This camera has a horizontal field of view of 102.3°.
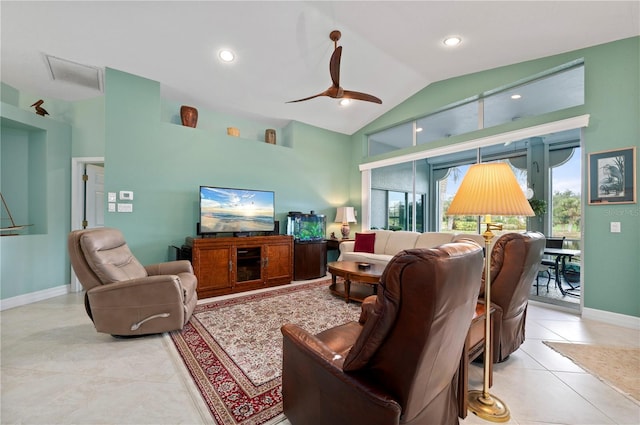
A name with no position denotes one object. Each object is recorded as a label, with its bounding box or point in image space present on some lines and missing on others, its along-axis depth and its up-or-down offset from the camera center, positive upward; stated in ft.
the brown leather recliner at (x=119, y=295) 7.48 -2.44
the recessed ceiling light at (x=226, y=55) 11.16 +6.94
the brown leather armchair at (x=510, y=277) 5.89 -1.47
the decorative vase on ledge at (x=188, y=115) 13.46 +5.10
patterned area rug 5.28 -3.89
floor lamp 4.70 +0.20
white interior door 13.24 +0.82
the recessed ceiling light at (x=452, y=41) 10.54 +7.23
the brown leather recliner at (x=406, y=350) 2.70 -1.61
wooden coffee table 10.32 -2.50
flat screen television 12.77 +0.14
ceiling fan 9.64 +4.97
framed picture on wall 9.31 +1.46
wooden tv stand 11.78 -2.50
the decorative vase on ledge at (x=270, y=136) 16.56 +4.96
